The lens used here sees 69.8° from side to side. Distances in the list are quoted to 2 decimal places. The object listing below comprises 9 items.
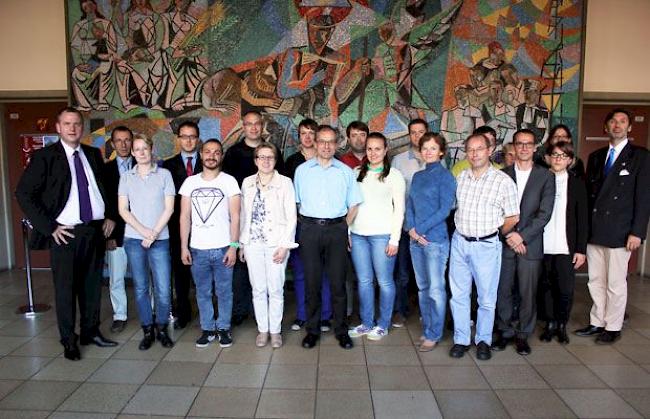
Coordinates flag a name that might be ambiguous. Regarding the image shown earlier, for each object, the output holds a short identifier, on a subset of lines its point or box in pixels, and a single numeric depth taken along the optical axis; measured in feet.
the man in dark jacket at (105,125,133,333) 12.90
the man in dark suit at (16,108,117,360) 10.70
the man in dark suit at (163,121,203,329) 12.32
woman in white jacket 11.23
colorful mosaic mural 17.12
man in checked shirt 10.50
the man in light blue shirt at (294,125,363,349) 11.23
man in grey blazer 10.98
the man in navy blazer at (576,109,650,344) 11.75
